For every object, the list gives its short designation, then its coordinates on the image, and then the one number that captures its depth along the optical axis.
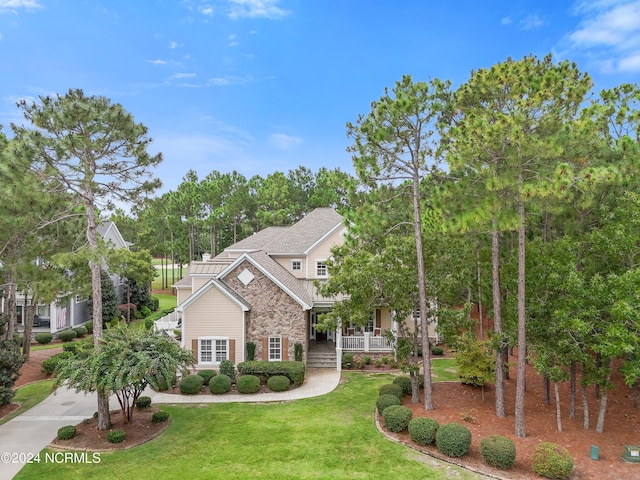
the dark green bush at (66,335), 28.77
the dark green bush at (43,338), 27.87
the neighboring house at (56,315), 29.53
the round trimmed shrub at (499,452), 11.45
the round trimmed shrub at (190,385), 18.91
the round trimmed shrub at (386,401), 15.64
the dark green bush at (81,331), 30.07
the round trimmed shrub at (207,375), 19.89
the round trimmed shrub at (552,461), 10.79
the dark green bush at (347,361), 23.50
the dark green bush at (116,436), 13.68
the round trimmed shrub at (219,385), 19.03
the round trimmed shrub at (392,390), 16.69
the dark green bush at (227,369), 20.47
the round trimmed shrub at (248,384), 19.12
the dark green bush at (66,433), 13.96
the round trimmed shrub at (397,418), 14.11
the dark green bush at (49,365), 21.53
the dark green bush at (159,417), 15.46
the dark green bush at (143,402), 16.83
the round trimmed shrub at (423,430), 13.06
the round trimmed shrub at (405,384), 17.58
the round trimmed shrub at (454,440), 12.23
